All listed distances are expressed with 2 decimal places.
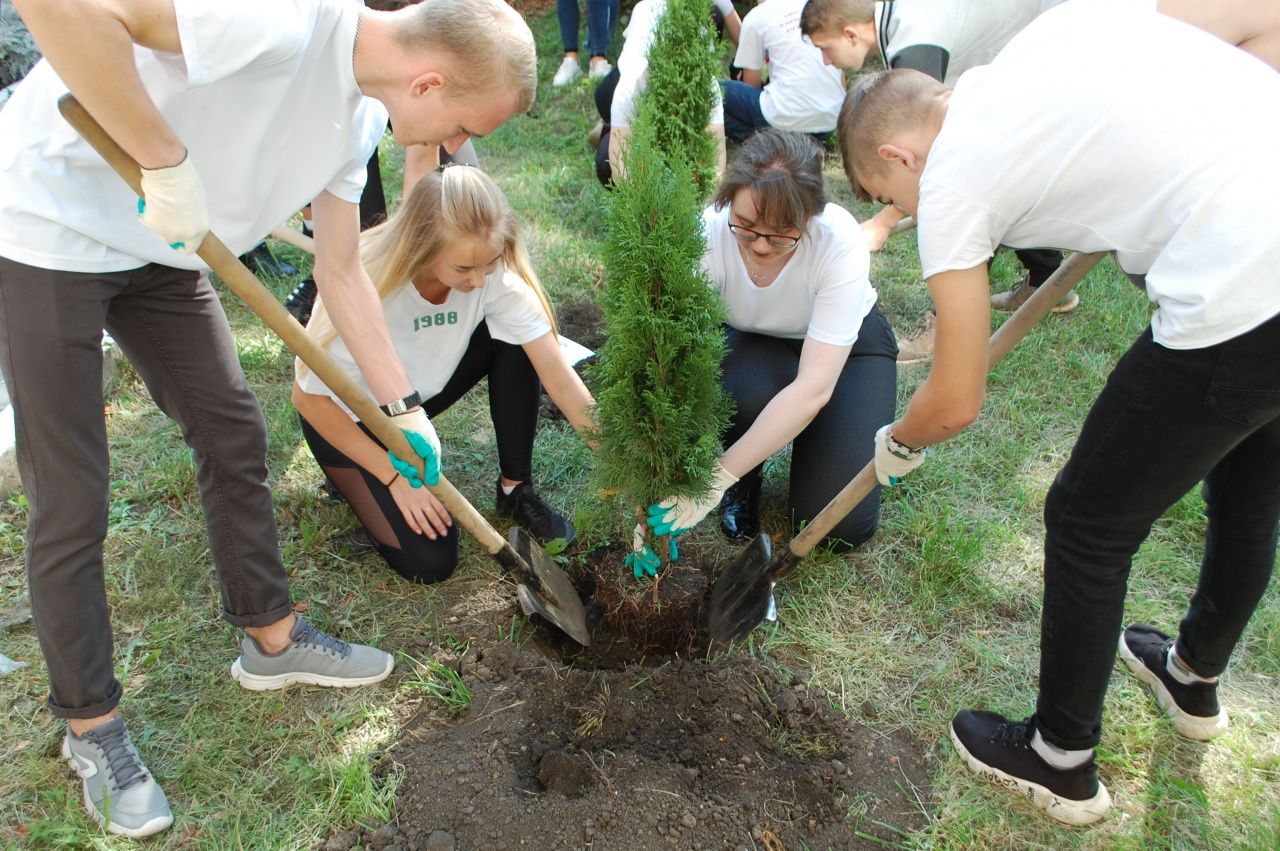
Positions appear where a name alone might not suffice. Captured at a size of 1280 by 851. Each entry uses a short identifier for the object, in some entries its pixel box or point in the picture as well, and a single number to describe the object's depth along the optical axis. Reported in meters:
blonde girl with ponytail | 2.84
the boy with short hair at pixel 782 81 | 6.44
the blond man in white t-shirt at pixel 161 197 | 1.84
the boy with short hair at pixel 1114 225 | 1.69
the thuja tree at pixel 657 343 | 2.38
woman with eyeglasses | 2.91
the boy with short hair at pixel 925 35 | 3.99
